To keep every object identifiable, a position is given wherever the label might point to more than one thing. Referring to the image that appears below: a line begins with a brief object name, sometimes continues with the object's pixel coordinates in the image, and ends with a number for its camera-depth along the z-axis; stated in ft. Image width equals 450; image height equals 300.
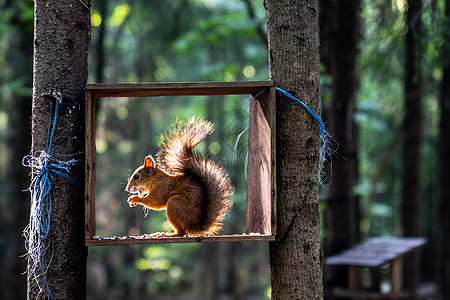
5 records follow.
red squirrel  20.01
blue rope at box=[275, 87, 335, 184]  18.28
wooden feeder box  17.54
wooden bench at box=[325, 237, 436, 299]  41.65
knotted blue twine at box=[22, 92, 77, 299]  17.67
